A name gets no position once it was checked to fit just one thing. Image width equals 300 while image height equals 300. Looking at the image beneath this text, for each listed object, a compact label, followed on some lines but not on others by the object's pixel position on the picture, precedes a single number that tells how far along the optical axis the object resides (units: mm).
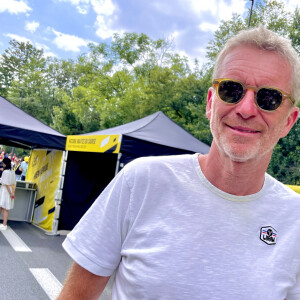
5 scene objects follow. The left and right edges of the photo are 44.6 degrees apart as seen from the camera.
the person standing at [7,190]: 8703
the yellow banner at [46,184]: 9633
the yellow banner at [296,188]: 4192
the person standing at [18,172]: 15625
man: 1065
